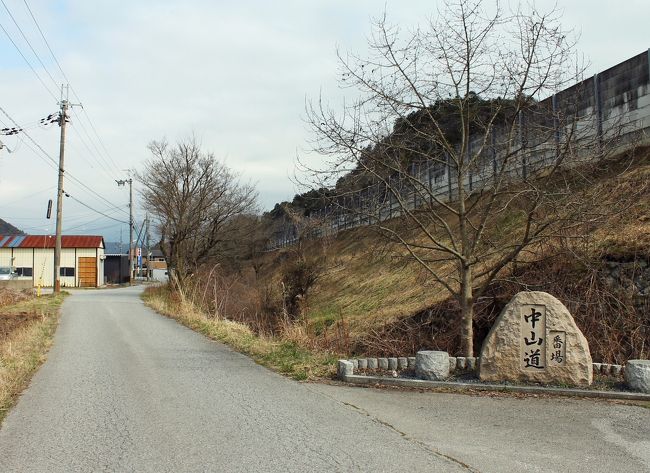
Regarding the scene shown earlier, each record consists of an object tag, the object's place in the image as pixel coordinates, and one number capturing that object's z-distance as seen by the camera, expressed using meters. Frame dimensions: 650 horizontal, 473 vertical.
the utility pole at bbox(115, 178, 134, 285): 58.08
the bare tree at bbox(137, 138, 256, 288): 29.95
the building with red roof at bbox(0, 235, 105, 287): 55.91
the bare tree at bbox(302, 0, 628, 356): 8.97
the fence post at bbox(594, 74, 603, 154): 15.09
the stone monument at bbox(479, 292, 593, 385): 8.19
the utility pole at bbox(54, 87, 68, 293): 35.88
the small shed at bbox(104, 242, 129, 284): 73.31
